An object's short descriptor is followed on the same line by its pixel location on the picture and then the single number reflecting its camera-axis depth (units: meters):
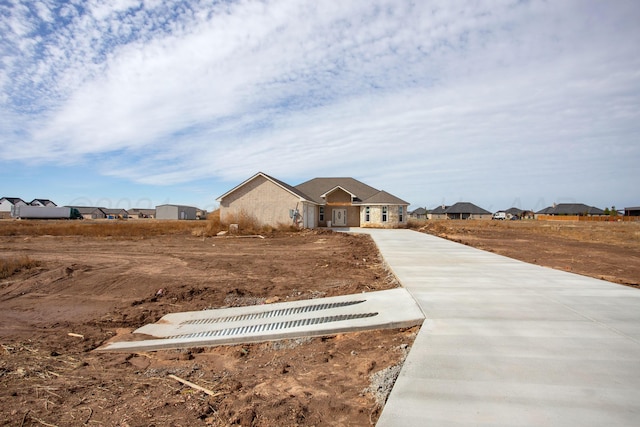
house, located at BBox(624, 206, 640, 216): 100.44
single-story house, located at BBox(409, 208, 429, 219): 118.69
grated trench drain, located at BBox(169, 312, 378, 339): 6.43
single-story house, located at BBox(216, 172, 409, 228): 32.50
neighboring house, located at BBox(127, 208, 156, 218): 115.14
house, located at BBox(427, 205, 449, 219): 108.48
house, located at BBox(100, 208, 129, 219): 110.47
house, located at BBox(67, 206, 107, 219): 104.66
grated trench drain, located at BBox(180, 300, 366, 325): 7.46
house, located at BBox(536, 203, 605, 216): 104.12
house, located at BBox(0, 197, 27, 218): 86.04
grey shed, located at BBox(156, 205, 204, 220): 97.62
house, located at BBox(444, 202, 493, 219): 103.69
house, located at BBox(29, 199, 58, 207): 90.91
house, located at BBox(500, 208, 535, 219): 114.01
